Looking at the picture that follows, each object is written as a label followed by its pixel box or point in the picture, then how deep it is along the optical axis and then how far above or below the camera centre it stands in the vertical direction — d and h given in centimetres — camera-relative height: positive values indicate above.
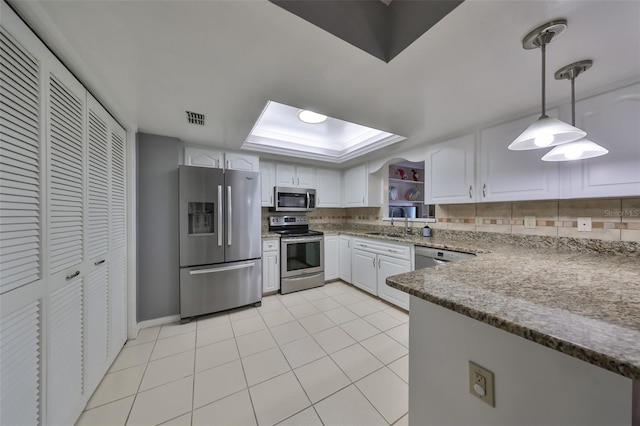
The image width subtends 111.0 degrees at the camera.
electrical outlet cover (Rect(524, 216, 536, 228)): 202 -9
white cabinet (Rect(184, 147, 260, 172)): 267 +69
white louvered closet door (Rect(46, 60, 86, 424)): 106 -16
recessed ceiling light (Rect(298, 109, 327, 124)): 243 +110
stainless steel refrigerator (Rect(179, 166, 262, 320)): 239 -31
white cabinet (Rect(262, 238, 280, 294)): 306 -73
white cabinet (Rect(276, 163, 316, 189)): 350 +62
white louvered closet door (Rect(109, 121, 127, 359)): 172 -27
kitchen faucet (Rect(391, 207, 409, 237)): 303 -20
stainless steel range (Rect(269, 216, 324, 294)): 317 -69
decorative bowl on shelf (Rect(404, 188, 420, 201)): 425 +36
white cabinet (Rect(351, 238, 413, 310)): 260 -69
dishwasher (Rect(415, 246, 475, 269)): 205 -43
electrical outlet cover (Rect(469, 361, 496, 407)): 73 -58
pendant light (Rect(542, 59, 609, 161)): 120 +36
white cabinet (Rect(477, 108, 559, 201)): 176 +37
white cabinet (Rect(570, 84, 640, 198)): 138 +45
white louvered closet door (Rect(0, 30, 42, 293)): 83 +19
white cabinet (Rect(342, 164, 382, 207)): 359 +41
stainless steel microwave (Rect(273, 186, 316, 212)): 342 +22
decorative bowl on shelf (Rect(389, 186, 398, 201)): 383 +35
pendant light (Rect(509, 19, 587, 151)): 98 +40
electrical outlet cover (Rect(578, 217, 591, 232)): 172 -10
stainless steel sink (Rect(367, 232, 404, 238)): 310 -33
